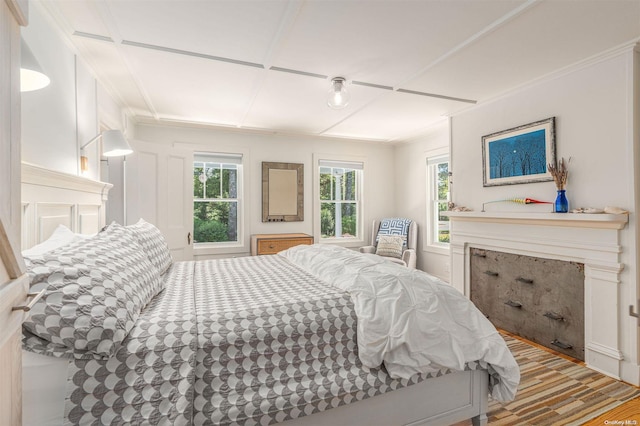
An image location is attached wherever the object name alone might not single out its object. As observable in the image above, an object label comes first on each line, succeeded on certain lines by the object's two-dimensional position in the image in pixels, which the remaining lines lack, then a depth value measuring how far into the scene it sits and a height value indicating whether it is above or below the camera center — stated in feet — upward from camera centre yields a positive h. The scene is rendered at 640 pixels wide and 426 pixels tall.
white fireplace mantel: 7.38 -1.12
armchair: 15.23 -1.55
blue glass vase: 8.34 +0.25
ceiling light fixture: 9.29 +3.75
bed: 3.41 -1.82
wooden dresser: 14.17 -1.39
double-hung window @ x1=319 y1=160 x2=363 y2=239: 17.35 +0.80
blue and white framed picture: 9.09 +1.89
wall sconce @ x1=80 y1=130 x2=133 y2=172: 8.14 +1.89
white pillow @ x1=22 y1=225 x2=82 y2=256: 4.64 -0.47
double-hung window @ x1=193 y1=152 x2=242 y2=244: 14.94 +0.81
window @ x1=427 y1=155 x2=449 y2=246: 15.33 +0.70
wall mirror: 15.55 +1.10
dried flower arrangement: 8.34 +1.06
